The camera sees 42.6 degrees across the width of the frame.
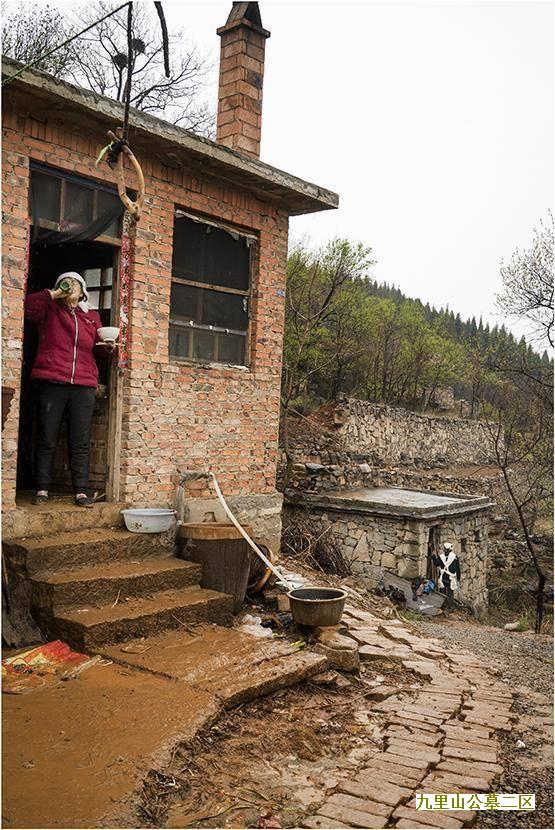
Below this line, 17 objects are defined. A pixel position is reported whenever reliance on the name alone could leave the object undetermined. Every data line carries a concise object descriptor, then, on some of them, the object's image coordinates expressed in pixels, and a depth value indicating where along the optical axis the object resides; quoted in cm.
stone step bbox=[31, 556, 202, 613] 566
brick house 632
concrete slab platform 1287
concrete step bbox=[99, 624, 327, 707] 488
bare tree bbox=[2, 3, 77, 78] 1636
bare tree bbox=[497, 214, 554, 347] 1981
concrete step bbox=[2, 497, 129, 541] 622
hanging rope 532
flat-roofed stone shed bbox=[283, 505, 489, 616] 1280
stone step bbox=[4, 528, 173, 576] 591
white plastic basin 691
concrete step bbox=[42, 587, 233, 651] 536
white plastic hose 702
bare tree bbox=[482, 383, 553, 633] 1838
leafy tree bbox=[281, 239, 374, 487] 1919
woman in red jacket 674
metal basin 620
